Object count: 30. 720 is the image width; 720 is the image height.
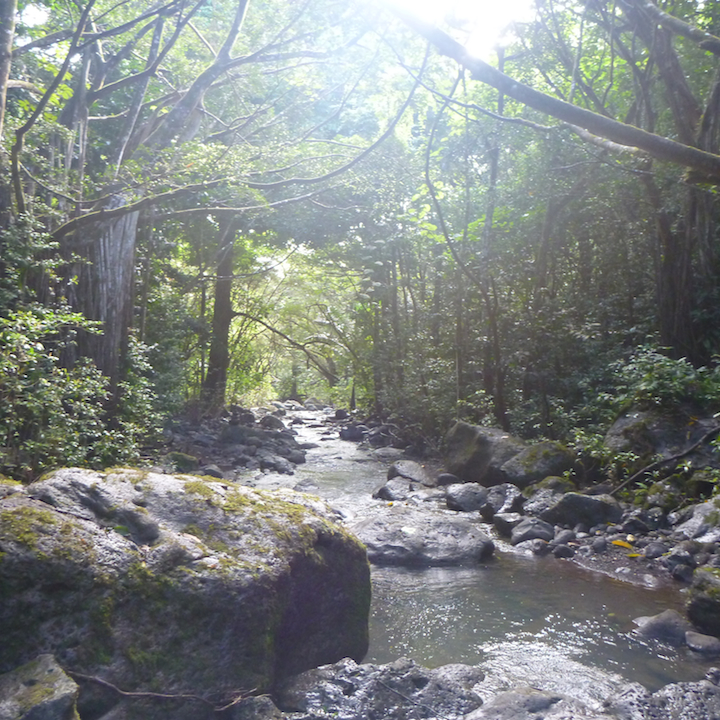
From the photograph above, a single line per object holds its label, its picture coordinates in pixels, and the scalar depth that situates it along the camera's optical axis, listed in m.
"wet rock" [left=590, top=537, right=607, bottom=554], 6.19
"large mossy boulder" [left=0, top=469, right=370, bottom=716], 2.70
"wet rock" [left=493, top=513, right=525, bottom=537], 6.93
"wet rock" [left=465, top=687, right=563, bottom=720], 3.17
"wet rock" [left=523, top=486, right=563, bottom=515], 7.33
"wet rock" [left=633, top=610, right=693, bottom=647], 4.22
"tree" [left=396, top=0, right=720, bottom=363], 8.41
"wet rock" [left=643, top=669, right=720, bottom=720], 3.25
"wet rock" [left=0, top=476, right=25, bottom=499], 3.20
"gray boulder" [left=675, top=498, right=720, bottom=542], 5.80
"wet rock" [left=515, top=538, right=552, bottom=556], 6.28
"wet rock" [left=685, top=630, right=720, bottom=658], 3.97
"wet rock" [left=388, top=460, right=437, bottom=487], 9.91
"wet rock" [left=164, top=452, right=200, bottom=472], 9.40
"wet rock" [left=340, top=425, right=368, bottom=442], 17.06
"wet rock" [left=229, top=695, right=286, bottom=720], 2.84
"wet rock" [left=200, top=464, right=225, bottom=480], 9.71
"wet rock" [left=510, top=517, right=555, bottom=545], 6.57
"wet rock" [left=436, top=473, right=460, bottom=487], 9.82
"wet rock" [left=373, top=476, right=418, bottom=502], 8.79
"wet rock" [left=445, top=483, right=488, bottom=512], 8.16
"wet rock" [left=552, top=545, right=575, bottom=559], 6.16
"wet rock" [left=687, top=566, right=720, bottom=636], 4.18
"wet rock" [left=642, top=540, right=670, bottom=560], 5.88
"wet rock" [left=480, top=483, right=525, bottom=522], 7.65
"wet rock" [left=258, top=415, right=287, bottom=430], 17.62
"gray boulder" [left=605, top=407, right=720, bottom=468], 7.35
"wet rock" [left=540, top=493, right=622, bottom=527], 6.87
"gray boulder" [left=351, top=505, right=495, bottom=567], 5.99
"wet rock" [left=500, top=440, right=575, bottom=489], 8.38
